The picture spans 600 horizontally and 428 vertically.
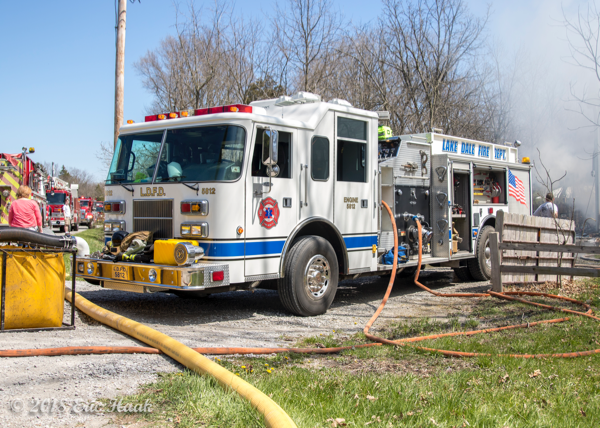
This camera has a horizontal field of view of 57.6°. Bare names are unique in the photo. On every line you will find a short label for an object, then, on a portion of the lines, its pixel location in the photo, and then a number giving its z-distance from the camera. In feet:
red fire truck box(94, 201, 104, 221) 161.81
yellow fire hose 10.11
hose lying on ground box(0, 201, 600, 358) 14.43
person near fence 36.58
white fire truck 20.74
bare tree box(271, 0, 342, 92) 54.90
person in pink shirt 31.40
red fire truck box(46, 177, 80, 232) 101.71
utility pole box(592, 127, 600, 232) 61.69
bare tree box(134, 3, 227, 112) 57.62
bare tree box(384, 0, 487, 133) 56.75
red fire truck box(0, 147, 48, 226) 50.39
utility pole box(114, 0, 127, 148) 37.86
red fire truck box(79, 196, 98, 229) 135.95
